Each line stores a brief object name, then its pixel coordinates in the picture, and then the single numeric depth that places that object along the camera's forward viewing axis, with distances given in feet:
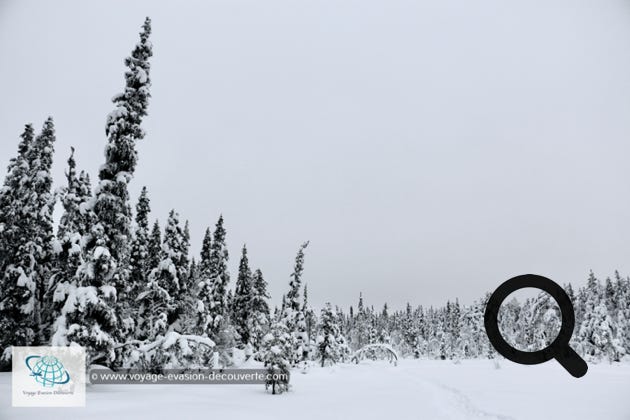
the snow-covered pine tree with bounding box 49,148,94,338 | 65.82
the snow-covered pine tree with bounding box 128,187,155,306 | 120.67
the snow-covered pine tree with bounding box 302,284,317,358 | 162.48
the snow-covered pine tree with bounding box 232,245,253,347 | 156.56
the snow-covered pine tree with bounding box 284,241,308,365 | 152.66
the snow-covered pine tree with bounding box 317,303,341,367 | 179.42
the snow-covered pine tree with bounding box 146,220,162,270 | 127.71
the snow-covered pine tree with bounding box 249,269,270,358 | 158.61
